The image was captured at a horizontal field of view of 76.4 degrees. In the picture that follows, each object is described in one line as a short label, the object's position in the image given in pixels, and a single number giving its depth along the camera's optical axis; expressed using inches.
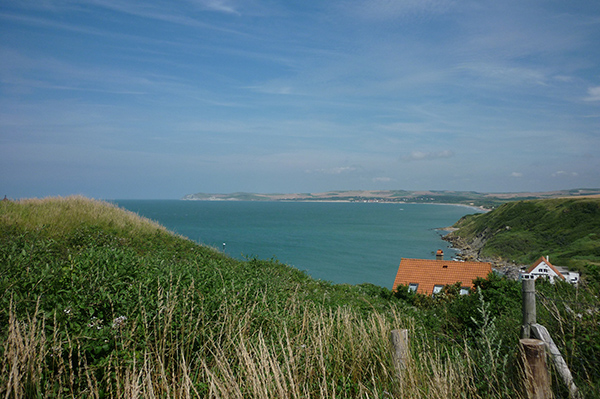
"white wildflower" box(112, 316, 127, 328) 143.6
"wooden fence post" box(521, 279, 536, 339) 147.3
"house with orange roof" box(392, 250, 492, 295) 985.5
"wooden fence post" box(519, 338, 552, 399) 115.7
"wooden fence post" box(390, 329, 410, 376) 138.8
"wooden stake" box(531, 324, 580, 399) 119.4
